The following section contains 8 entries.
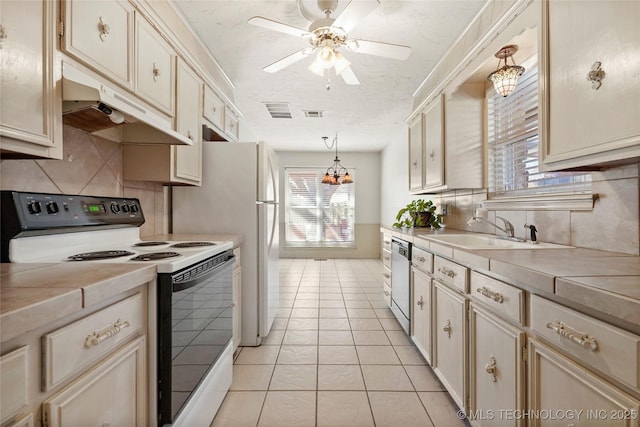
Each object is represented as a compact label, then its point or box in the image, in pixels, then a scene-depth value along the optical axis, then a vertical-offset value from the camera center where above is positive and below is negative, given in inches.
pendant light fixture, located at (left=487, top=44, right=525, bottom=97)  72.9 +33.0
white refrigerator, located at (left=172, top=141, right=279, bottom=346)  100.6 +3.4
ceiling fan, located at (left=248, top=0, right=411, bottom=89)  69.8 +42.8
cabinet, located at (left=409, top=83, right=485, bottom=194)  102.7 +25.8
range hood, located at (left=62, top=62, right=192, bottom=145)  46.0 +18.4
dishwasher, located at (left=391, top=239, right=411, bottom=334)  101.1 -24.4
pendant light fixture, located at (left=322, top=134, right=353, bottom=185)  235.1 +37.2
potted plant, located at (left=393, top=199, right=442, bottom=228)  130.5 -1.6
